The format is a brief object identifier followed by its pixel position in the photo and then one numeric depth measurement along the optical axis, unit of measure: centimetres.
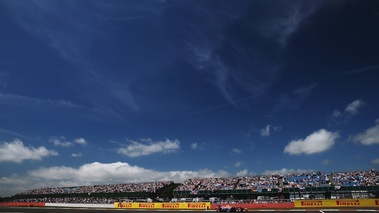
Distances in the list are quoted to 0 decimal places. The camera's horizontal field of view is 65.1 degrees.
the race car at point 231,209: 4817
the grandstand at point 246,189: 6080
